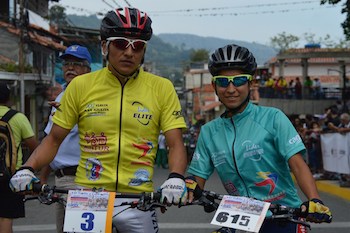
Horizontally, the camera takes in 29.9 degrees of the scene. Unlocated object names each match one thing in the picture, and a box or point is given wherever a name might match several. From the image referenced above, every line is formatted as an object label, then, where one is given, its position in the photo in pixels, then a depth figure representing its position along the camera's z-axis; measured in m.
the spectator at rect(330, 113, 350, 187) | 14.41
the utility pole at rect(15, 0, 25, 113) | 23.38
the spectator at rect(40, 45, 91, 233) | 5.88
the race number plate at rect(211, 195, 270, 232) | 3.67
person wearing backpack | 6.30
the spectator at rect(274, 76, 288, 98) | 37.84
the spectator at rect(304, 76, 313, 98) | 37.71
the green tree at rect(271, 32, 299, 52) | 88.46
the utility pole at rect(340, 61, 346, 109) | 32.62
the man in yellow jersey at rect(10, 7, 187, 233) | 4.23
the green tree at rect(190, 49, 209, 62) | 119.00
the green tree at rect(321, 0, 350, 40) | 22.24
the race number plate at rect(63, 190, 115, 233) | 3.75
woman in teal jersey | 4.24
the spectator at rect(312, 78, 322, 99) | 37.35
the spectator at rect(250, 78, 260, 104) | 59.25
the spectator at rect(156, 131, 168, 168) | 28.92
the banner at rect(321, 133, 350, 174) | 14.36
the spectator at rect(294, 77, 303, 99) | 37.22
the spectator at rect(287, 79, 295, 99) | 37.69
